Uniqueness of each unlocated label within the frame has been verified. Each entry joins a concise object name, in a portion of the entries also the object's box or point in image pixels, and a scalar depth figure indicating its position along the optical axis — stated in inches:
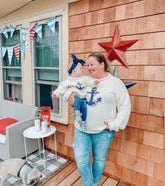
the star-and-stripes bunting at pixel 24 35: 90.2
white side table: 81.9
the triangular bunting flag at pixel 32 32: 100.2
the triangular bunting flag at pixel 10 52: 117.4
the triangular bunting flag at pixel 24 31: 103.9
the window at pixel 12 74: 118.0
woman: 54.8
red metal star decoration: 69.2
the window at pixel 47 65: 94.7
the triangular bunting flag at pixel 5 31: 115.6
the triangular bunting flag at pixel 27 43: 103.4
